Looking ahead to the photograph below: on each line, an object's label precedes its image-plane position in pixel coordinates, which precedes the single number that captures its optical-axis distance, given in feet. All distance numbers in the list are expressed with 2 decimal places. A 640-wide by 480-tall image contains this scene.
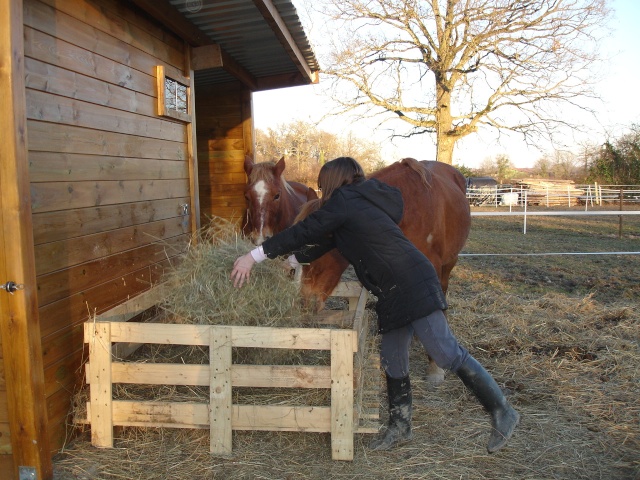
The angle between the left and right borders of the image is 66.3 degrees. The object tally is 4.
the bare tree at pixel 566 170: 166.80
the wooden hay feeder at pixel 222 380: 9.18
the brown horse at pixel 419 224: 10.85
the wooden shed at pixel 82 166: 7.90
